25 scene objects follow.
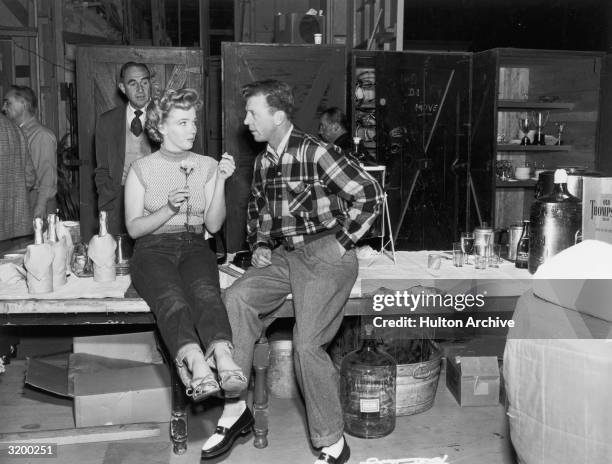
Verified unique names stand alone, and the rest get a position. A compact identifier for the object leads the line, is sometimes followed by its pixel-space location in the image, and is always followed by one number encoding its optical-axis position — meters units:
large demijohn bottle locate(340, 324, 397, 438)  3.26
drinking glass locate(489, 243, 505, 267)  3.67
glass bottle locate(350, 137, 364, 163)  6.08
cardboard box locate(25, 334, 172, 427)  3.30
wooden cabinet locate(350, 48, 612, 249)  7.07
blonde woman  2.80
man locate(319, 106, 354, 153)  5.86
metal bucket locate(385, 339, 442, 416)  3.46
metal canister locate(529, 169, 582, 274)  3.29
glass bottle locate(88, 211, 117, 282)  3.26
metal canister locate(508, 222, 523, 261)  3.81
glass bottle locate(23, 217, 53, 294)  3.07
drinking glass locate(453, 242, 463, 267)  3.69
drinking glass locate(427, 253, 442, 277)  3.57
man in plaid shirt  2.91
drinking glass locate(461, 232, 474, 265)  3.73
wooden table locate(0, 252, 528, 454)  3.00
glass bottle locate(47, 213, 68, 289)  3.16
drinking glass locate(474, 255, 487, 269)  3.63
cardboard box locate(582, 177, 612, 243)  2.80
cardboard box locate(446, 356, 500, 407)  3.71
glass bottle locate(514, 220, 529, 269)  3.62
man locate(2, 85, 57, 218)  5.15
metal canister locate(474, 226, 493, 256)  3.72
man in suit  4.92
